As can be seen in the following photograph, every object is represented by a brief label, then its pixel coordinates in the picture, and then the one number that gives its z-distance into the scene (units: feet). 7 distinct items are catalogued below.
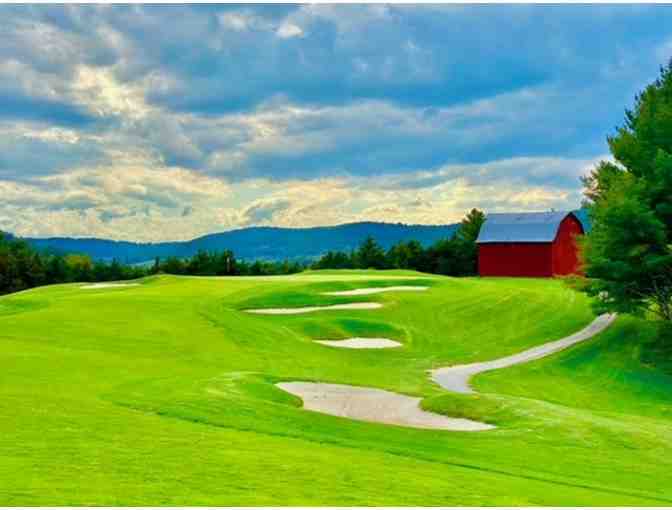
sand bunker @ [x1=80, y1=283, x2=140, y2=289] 199.72
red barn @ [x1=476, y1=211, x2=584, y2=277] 232.32
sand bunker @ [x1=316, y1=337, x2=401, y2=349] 122.01
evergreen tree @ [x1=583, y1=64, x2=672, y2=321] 127.13
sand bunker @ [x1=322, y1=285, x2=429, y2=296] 161.07
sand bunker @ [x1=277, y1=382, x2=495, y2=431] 65.62
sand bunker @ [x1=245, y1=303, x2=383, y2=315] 144.56
